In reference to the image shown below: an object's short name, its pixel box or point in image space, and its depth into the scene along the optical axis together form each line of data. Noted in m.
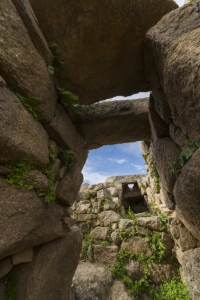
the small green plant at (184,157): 1.54
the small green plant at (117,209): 5.74
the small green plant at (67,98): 2.34
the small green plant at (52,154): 2.16
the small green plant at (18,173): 1.51
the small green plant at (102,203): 5.76
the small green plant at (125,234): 4.37
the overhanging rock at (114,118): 3.26
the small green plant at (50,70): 2.07
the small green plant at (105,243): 4.52
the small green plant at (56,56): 2.16
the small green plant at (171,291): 3.26
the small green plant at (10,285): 1.82
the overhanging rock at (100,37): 1.95
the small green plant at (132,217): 4.51
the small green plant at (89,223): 5.42
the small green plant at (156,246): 3.89
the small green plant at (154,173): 4.30
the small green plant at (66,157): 2.59
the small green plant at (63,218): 2.58
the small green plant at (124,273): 3.54
